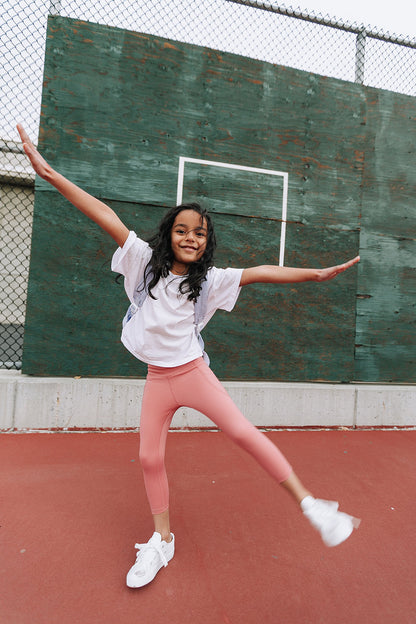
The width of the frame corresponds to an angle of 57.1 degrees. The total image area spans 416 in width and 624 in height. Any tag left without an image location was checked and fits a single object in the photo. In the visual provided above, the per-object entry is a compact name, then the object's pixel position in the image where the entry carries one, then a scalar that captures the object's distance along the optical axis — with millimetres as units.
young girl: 1721
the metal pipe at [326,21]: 4055
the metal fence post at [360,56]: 4367
